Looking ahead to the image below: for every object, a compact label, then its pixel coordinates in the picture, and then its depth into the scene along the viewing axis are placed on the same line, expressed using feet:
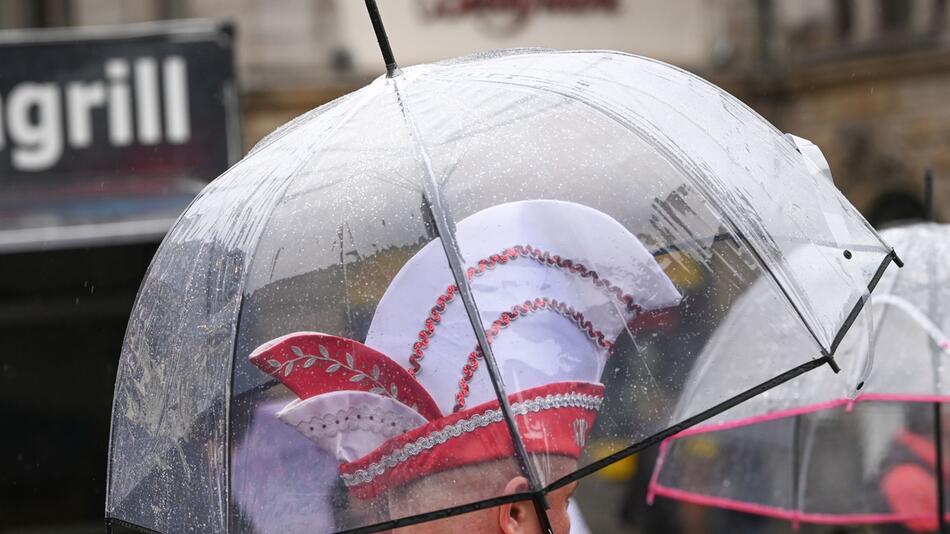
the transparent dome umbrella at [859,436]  22.86
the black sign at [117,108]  44.01
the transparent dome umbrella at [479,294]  12.50
